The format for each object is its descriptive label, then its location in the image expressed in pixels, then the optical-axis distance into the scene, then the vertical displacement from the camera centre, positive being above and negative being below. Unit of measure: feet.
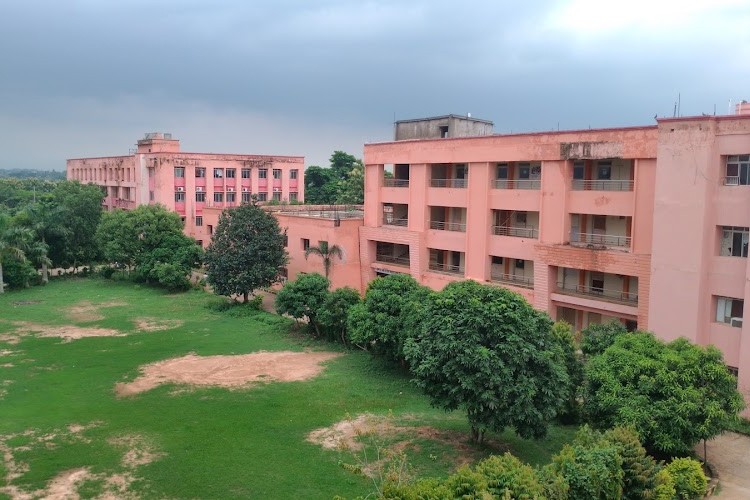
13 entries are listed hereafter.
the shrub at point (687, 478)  47.88 -19.66
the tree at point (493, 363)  50.83 -12.27
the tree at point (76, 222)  148.56 -4.19
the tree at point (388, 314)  74.90 -12.57
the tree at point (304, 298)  93.71 -13.13
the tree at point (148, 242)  135.64 -7.95
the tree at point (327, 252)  120.37 -8.20
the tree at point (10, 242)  128.36 -7.90
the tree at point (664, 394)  50.08 -14.47
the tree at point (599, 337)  70.33 -13.71
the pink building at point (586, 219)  68.13 -0.86
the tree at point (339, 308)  89.30 -13.87
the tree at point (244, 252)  112.06 -8.02
